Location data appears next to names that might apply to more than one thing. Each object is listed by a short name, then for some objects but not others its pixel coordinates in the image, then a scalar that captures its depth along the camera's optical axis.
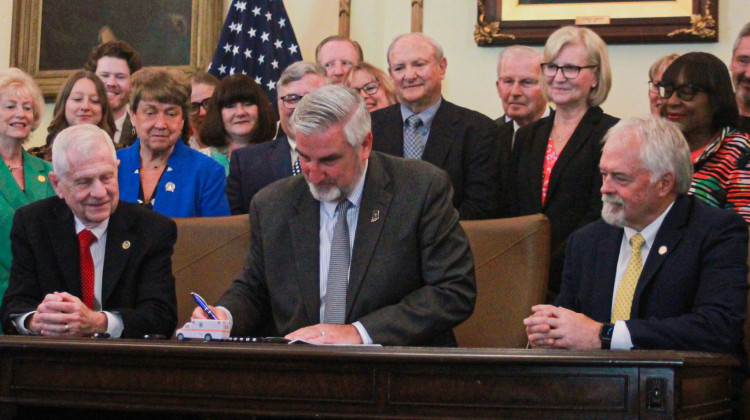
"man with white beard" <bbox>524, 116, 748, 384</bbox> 3.20
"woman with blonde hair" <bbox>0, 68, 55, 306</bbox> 4.78
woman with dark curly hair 4.19
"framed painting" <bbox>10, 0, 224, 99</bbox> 8.02
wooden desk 2.42
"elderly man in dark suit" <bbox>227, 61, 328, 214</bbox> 4.98
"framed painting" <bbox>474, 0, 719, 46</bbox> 6.86
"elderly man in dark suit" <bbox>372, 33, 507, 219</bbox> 4.71
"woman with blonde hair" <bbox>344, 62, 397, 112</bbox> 5.81
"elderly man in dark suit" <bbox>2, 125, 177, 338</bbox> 3.79
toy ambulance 3.15
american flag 7.59
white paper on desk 3.02
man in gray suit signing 3.56
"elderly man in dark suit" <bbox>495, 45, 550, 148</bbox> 5.64
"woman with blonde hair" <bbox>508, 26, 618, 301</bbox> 4.52
